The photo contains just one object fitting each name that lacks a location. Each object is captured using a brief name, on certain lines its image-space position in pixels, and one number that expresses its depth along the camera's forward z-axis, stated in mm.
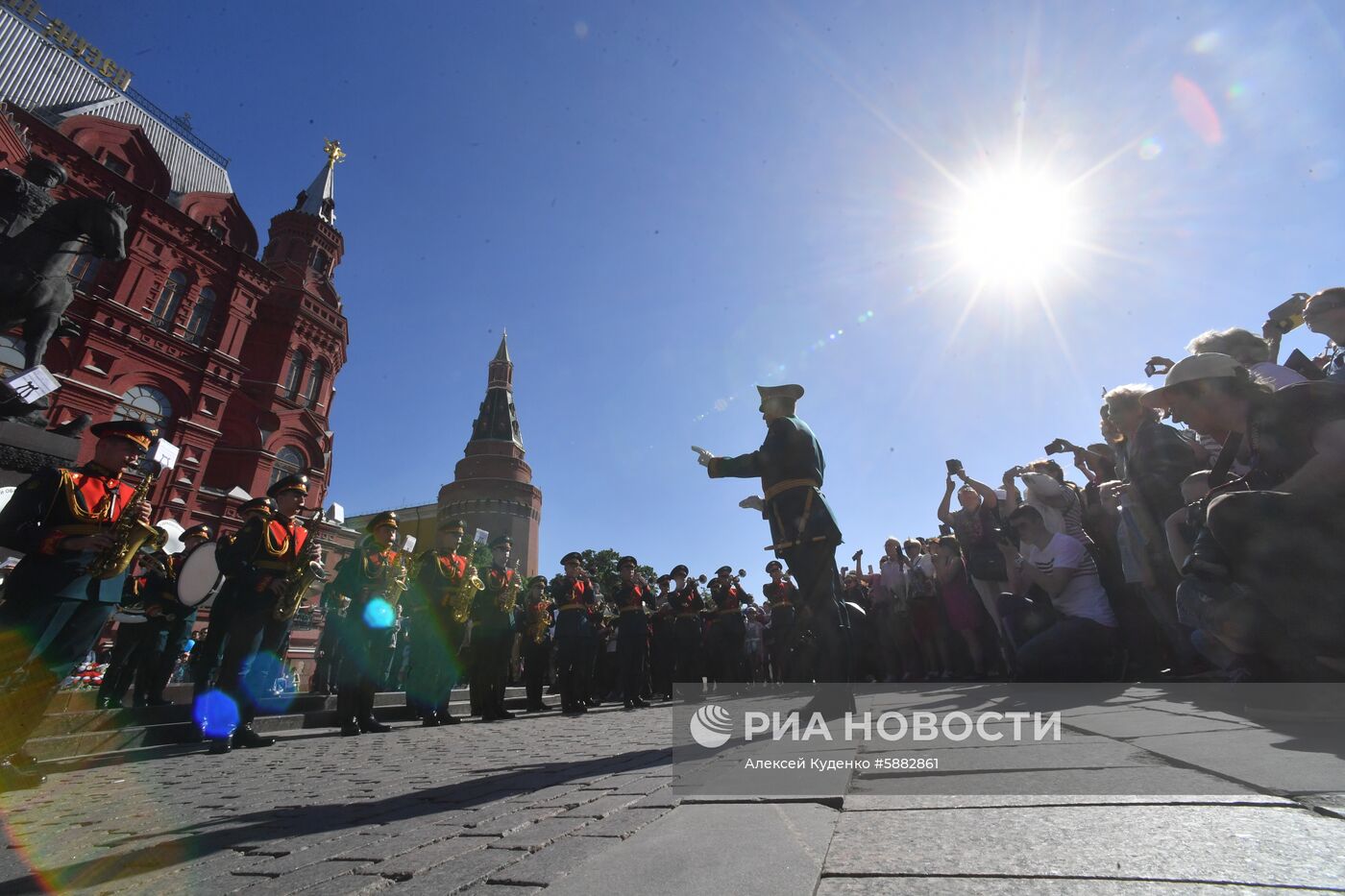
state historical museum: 22969
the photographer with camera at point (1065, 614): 3705
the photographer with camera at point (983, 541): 5918
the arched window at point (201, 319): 26656
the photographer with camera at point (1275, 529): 2188
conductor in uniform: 3908
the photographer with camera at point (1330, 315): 3867
